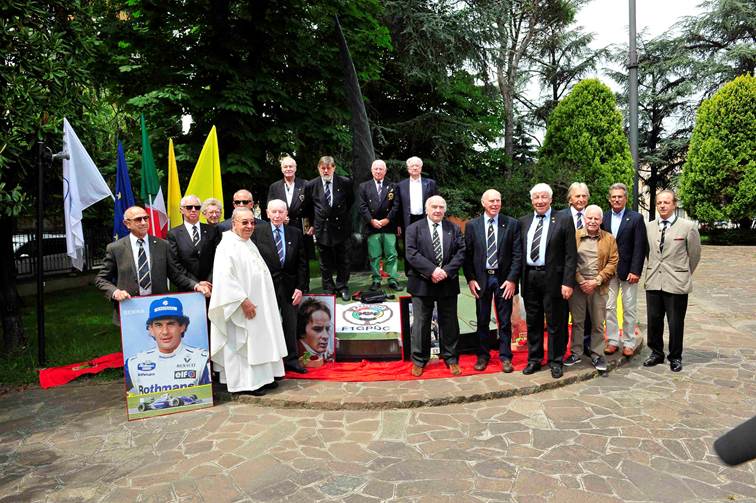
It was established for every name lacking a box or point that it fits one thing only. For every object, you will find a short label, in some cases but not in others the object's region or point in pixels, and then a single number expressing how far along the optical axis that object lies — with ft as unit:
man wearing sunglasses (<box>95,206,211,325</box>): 18.67
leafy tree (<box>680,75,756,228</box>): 71.67
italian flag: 25.34
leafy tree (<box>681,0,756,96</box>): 84.69
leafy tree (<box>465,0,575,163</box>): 80.64
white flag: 23.09
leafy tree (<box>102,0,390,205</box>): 35.06
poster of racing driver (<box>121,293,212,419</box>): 17.70
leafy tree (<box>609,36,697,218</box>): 92.22
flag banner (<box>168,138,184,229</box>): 26.53
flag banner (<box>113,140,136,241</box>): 24.73
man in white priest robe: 18.30
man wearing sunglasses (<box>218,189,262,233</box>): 20.35
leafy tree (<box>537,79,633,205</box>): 66.49
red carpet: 20.30
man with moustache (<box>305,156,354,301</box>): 24.47
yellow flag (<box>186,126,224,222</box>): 25.99
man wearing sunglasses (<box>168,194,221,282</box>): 20.31
